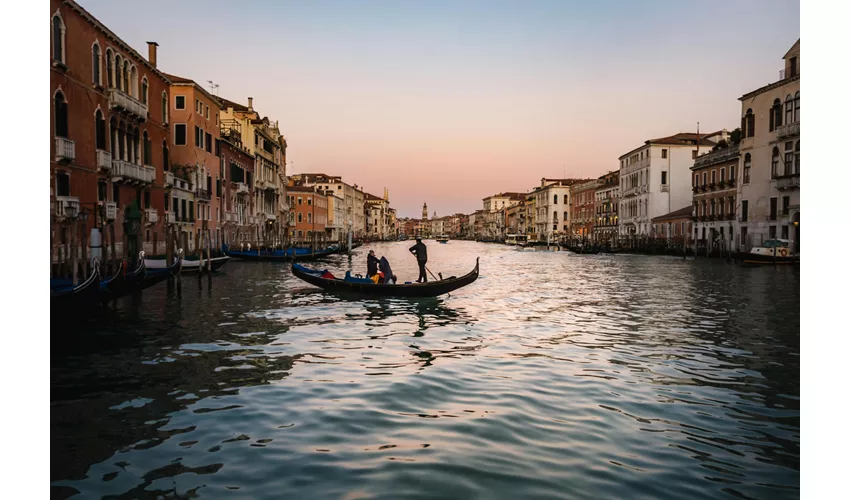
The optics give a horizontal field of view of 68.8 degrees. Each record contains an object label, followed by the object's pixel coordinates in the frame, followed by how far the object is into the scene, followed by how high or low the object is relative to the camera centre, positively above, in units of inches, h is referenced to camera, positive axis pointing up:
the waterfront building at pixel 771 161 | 1093.1 +150.2
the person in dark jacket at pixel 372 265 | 577.0 -22.7
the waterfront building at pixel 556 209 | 3257.9 +164.3
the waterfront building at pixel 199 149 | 1171.3 +181.7
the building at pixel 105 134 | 653.3 +140.6
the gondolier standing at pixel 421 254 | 585.6 -13.1
